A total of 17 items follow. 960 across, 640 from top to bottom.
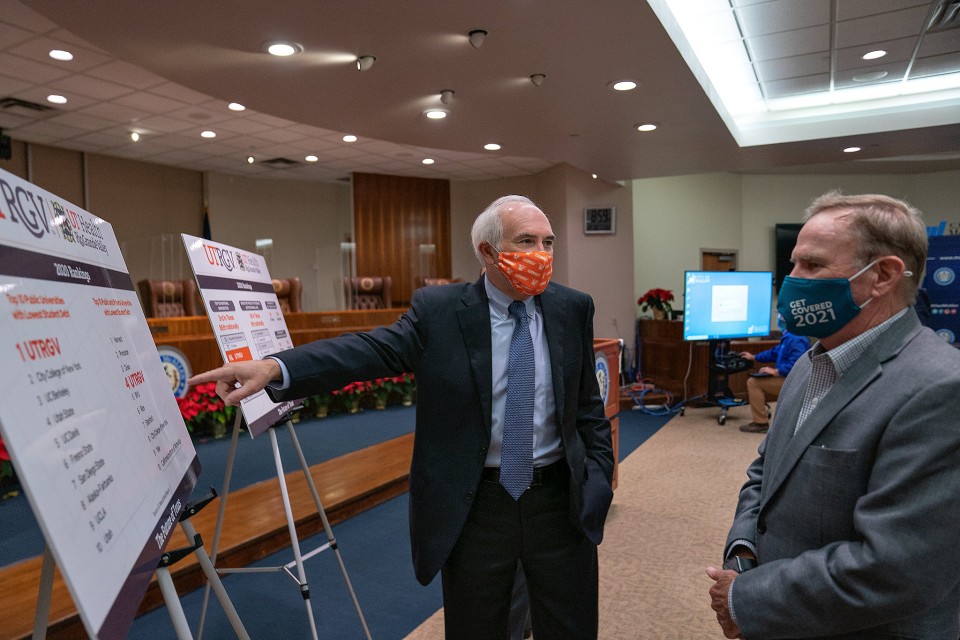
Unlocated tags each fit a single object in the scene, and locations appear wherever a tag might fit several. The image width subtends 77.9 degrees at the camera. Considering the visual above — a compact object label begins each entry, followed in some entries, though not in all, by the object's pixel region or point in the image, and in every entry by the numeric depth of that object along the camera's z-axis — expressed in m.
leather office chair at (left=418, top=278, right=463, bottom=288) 9.49
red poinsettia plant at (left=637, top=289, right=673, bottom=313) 8.32
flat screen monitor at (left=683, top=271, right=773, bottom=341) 6.40
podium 3.85
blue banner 4.88
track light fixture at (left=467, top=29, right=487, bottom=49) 3.48
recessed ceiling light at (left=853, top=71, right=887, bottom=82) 5.29
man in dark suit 1.56
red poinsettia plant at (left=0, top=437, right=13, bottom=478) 4.18
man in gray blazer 0.96
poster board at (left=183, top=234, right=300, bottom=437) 1.99
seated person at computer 5.95
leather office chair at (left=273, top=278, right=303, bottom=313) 8.52
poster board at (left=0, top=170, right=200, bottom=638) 0.73
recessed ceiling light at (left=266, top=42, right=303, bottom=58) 3.66
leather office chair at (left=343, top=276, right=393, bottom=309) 9.44
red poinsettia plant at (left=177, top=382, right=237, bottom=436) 5.62
